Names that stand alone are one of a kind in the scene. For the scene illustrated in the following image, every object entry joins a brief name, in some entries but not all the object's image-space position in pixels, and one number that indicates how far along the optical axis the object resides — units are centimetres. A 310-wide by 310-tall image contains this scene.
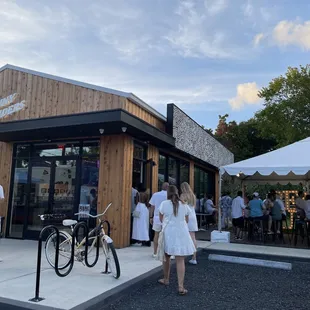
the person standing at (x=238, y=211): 996
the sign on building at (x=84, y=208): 832
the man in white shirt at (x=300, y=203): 991
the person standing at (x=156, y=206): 669
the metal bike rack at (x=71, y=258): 391
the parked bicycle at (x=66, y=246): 534
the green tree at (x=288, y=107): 2644
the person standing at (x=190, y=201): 607
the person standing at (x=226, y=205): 1264
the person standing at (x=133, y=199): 849
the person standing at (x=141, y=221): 806
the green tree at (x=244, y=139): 3334
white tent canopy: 902
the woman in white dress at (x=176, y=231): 459
